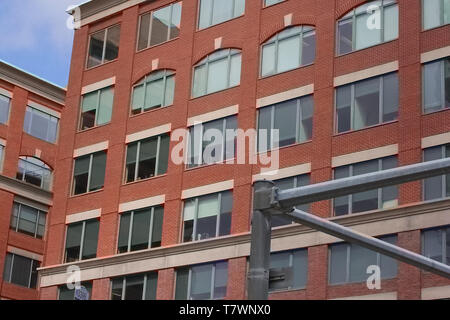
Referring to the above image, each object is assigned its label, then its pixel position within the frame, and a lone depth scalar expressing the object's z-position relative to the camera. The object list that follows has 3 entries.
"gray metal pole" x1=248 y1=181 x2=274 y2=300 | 11.40
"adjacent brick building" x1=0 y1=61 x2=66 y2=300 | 55.62
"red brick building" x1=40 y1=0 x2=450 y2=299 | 33.34
